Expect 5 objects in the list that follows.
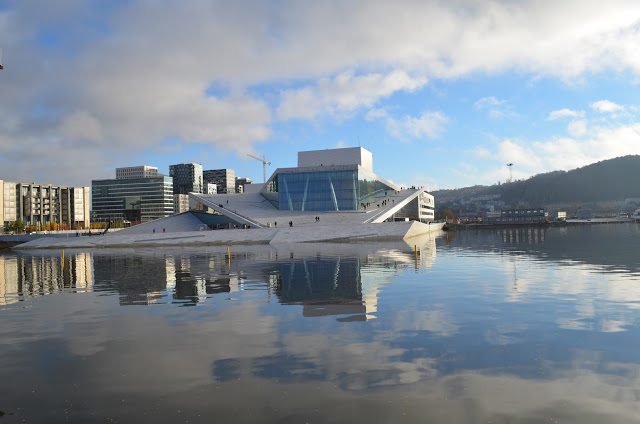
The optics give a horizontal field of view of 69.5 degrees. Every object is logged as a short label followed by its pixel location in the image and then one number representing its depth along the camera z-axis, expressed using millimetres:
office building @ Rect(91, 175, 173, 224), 197500
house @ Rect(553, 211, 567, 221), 165100
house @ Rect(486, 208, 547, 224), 139625
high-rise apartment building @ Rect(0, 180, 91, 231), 145250
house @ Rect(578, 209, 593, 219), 174750
